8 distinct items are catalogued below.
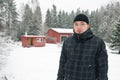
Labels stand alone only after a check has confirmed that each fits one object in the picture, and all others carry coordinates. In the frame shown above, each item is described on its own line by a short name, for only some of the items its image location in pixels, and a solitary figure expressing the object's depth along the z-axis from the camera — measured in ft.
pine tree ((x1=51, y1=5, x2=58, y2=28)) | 102.75
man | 5.44
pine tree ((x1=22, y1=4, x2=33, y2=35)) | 83.11
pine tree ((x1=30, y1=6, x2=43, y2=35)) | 82.29
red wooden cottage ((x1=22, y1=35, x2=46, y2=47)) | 59.44
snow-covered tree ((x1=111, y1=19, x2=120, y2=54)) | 47.14
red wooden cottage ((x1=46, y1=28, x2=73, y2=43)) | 71.46
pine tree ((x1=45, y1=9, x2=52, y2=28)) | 104.72
